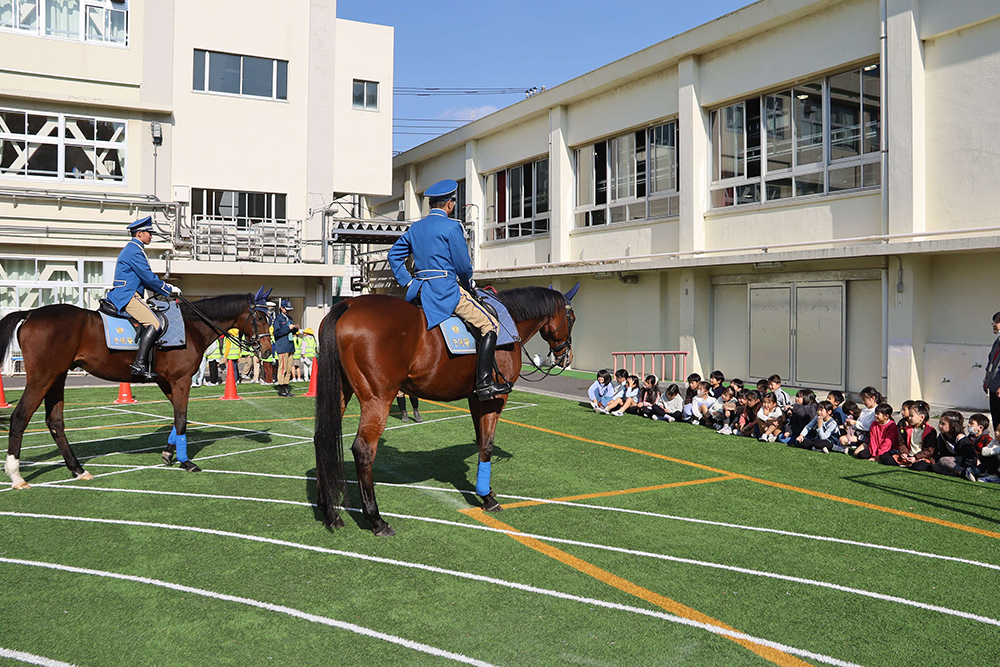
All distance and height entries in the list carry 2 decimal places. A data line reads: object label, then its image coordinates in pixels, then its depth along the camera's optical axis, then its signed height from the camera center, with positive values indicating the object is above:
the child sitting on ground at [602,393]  13.92 -0.99
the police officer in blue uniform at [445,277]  6.75 +0.59
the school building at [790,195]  13.45 +3.32
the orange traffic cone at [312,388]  16.50 -1.07
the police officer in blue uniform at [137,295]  8.55 +0.53
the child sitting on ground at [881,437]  9.47 -1.24
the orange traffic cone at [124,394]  14.99 -1.09
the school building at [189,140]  21.05 +6.22
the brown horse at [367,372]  6.30 -0.27
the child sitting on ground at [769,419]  10.99 -1.17
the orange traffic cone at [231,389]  15.34 -1.03
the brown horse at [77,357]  8.01 -0.18
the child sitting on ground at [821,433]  10.23 -1.31
